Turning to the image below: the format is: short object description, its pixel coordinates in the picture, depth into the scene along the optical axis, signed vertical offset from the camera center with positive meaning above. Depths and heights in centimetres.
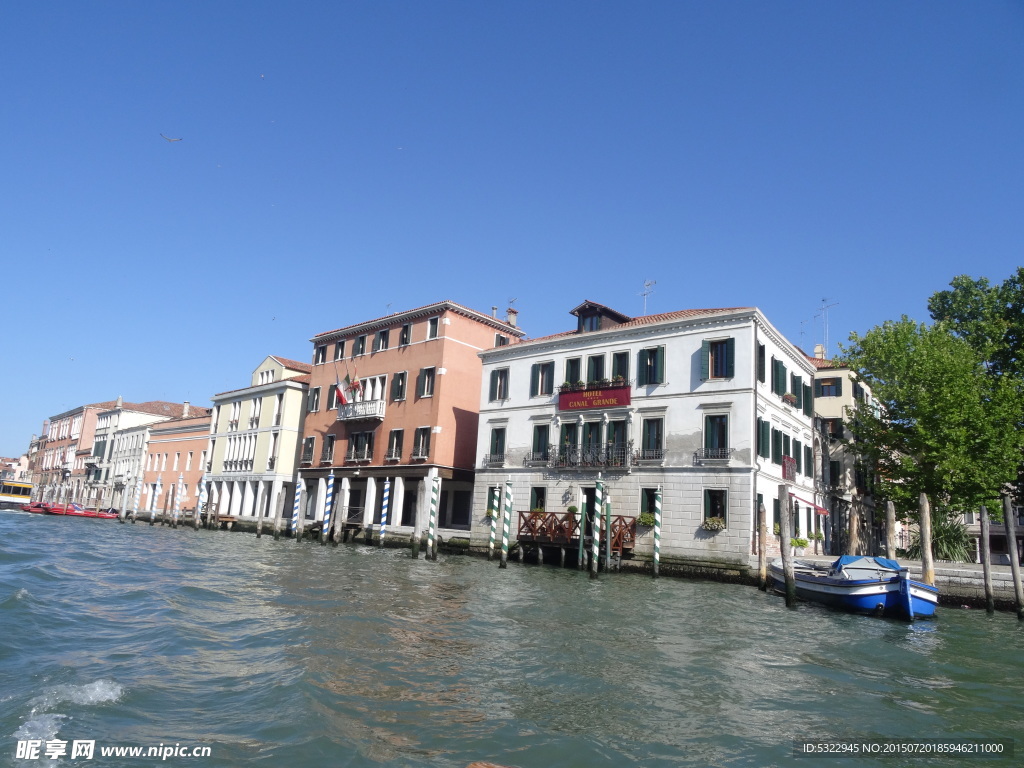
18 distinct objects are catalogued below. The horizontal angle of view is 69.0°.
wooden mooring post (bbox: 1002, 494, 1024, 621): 1825 -8
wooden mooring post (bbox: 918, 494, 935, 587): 1989 -19
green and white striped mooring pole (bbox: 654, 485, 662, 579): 2409 +31
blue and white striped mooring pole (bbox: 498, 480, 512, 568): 2605 +10
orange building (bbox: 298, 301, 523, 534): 3619 +517
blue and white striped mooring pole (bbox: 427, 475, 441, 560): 2772 -11
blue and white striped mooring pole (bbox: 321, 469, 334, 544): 3606 +18
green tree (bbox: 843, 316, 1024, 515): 2381 +459
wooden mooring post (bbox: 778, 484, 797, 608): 1852 -18
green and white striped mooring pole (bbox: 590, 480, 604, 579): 2361 +0
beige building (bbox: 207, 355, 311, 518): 4653 +460
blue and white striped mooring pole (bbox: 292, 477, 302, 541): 3804 +0
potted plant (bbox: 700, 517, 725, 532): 2456 +40
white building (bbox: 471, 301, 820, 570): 2523 +400
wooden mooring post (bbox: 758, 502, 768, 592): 2186 -30
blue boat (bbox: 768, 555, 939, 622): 1709 -103
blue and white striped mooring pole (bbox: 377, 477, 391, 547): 3319 +18
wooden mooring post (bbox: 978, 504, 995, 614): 1888 -35
